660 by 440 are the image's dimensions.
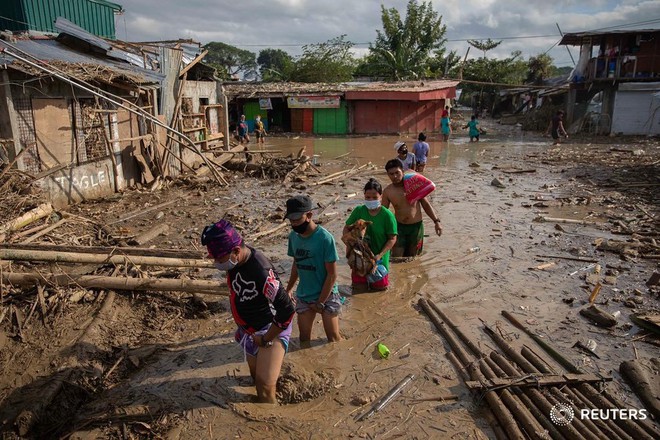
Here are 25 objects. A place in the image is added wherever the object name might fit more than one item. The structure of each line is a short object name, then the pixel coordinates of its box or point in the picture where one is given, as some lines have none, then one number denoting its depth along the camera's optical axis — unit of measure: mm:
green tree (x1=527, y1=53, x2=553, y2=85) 42531
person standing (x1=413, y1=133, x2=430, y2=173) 11969
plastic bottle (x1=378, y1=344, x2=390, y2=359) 4473
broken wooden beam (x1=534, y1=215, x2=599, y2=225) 9162
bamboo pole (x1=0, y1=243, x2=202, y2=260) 5461
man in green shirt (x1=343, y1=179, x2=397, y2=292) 5398
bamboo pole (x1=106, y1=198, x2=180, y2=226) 9227
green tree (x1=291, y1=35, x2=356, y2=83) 37938
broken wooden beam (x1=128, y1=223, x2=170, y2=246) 7288
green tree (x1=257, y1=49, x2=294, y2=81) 39344
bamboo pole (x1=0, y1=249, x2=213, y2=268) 5121
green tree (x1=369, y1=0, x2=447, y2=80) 37156
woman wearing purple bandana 3096
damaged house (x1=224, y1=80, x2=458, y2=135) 29344
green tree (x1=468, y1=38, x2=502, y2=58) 45438
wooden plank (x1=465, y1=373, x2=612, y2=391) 3635
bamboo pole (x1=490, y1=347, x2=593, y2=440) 3159
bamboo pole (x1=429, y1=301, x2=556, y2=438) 3227
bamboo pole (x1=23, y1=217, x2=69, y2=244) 6002
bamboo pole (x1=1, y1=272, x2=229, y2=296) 4898
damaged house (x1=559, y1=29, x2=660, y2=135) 25922
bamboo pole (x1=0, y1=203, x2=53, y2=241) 6107
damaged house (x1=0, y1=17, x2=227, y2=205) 8734
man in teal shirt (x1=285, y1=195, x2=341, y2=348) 3863
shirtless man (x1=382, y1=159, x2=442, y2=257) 6250
